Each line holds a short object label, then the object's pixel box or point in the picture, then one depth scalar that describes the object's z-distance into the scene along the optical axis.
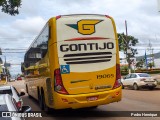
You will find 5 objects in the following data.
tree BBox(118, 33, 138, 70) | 83.88
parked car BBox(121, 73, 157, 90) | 27.30
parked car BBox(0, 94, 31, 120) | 6.14
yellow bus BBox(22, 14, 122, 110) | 11.58
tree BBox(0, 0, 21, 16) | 20.34
